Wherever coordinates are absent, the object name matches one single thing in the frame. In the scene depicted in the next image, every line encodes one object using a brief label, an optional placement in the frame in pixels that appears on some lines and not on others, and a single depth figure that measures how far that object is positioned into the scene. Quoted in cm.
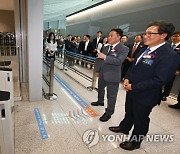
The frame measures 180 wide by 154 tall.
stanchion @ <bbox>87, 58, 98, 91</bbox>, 419
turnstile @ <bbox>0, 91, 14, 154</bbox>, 126
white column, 265
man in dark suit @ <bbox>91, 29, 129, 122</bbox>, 231
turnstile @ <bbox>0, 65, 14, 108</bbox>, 214
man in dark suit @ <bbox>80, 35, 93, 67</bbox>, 652
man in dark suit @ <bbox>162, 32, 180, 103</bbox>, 372
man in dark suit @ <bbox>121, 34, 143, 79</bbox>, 466
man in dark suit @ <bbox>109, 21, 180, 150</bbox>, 154
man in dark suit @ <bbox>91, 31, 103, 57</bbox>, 638
